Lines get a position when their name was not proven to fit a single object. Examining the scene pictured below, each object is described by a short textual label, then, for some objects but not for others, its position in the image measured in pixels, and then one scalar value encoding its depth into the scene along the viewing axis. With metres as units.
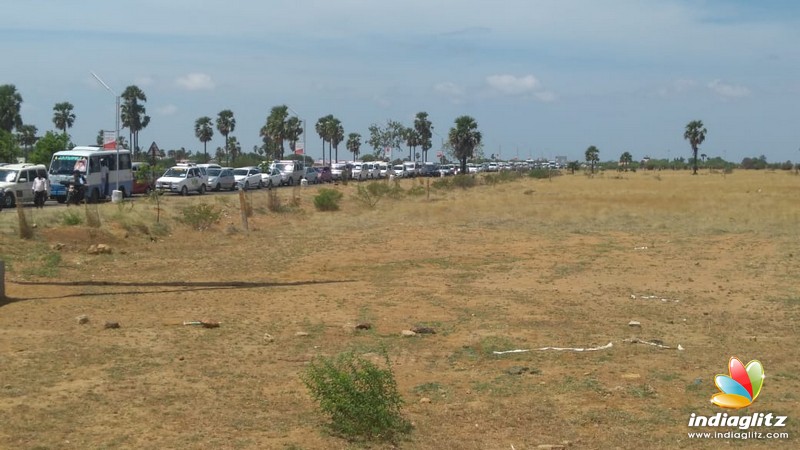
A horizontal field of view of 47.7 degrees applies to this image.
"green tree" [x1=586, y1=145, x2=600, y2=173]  141.00
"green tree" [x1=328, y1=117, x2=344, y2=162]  122.00
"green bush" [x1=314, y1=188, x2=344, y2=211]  42.06
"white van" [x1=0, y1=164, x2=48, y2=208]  34.09
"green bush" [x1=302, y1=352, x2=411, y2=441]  7.94
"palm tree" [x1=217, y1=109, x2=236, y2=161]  107.10
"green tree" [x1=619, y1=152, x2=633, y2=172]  151.88
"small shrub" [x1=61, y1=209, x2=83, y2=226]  24.94
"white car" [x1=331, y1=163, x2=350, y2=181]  76.31
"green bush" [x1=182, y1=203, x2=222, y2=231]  29.62
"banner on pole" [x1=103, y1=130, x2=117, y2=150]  39.97
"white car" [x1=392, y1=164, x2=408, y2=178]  89.62
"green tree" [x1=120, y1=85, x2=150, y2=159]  86.50
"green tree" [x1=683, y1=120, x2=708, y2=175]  111.69
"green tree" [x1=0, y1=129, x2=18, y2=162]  54.62
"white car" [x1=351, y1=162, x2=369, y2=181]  78.94
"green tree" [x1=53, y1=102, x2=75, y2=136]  89.89
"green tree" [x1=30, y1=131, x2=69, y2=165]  51.99
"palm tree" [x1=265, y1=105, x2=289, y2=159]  99.81
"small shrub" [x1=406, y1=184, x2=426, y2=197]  56.15
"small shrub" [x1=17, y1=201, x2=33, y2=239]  22.04
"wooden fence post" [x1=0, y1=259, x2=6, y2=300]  14.38
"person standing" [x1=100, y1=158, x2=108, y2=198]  39.25
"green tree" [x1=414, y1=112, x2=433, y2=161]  134.75
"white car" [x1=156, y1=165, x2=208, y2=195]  47.69
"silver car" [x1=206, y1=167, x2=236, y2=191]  53.57
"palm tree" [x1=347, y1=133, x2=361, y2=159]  139.88
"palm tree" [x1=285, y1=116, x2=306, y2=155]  102.29
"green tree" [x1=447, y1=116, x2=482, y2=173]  102.81
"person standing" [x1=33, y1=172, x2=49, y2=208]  34.47
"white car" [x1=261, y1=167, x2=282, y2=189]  59.86
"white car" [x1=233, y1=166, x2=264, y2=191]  56.66
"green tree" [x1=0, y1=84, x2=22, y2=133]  76.69
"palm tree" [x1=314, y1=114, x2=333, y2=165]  122.94
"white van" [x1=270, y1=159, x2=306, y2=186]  64.19
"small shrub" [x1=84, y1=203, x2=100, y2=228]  24.86
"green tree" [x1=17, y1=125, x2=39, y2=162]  87.30
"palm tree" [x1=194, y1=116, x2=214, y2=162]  108.00
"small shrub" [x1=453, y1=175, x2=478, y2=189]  69.69
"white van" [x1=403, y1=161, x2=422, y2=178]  92.64
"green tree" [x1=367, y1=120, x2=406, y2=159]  123.31
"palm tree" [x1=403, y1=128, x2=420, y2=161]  130.12
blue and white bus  38.06
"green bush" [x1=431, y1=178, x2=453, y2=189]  65.94
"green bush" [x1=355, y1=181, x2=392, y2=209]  46.44
